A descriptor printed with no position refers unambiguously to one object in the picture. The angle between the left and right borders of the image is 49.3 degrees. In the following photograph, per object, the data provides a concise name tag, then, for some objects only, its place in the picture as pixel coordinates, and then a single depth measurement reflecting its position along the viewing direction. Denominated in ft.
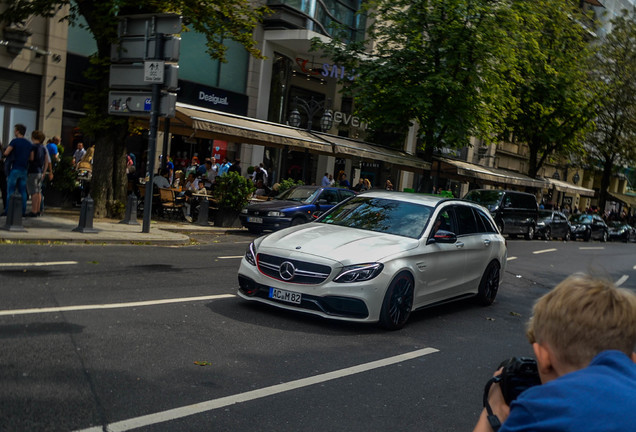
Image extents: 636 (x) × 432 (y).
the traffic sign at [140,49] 46.80
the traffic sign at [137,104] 47.60
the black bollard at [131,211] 51.34
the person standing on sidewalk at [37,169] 46.96
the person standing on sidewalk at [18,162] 45.57
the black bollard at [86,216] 43.68
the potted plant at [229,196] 62.03
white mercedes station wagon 24.64
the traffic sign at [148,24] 46.98
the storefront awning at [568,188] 154.30
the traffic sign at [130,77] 47.93
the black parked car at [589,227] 121.08
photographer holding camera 5.13
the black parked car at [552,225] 104.46
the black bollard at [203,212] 60.95
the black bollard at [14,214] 40.33
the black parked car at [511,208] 91.86
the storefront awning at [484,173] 115.44
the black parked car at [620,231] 144.56
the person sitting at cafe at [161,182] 62.59
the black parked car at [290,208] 57.52
